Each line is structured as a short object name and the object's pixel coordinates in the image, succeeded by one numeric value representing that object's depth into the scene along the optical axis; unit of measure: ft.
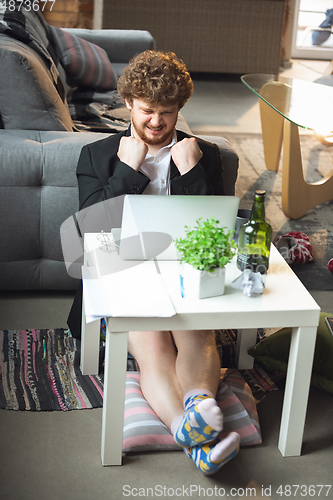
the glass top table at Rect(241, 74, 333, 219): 14.30
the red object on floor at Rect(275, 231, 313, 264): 13.20
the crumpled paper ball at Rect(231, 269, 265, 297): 8.89
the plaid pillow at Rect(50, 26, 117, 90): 16.66
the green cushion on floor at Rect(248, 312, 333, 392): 10.14
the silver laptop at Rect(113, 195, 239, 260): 8.97
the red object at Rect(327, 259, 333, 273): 13.04
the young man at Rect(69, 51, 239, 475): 9.13
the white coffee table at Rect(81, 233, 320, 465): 8.64
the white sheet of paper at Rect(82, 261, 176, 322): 8.54
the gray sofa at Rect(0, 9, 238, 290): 11.13
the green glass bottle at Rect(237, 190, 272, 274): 9.25
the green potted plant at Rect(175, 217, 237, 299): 8.65
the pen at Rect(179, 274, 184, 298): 8.86
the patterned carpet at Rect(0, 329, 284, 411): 9.91
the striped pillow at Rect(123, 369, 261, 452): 9.32
